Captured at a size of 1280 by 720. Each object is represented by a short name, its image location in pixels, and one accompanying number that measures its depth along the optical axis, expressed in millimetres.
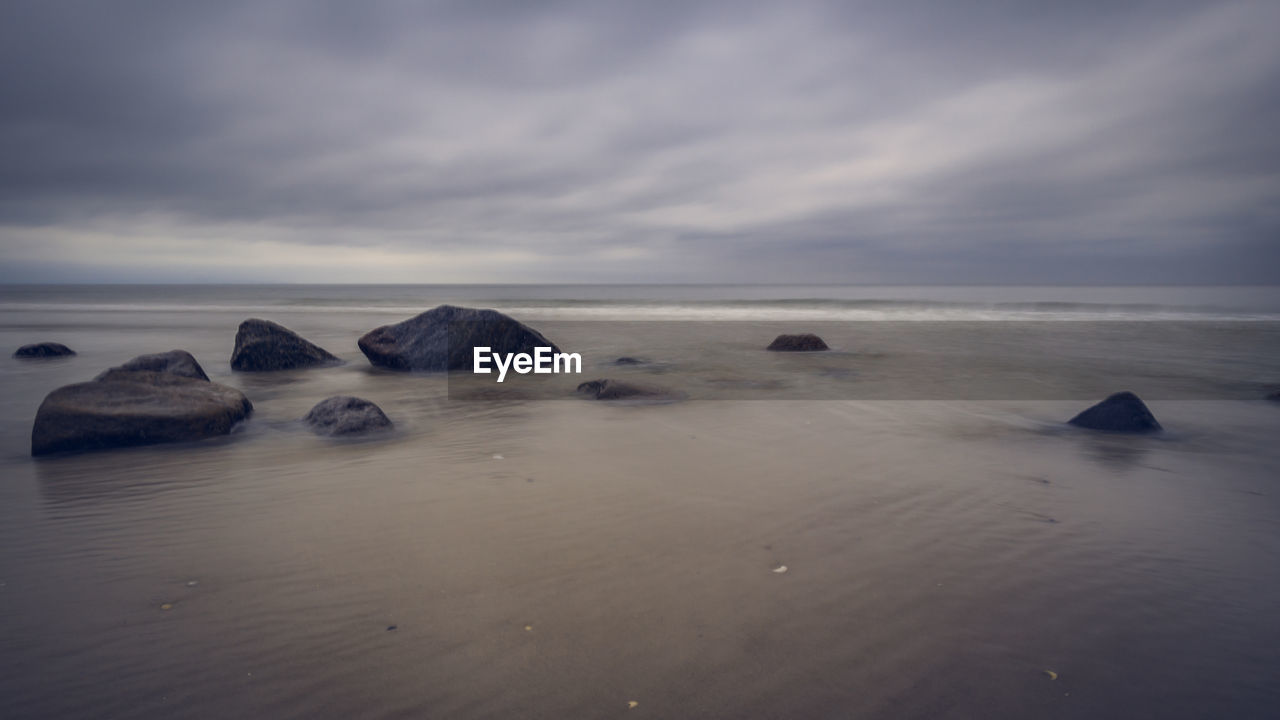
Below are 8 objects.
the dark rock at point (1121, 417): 5625
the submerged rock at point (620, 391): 7230
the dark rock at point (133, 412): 4730
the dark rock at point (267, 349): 9578
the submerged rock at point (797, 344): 12664
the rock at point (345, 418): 5414
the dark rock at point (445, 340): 9859
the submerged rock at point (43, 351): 11281
